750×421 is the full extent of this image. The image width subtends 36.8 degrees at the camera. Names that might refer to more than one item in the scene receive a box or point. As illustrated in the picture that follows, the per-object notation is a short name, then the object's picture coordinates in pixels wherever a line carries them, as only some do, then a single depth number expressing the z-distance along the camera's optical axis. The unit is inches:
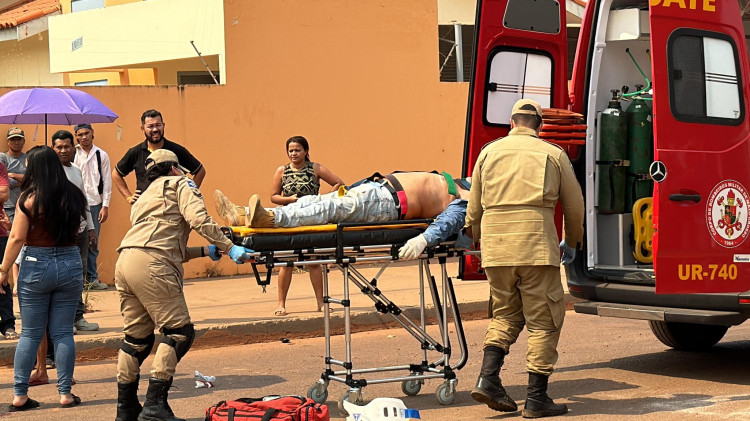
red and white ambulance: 291.6
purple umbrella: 423.8
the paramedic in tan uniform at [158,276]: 265.6
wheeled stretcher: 270.2
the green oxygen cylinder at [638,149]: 331.6
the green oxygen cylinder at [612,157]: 328.8
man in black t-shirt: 375.6
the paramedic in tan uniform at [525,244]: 268.2
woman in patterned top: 407.5
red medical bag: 243.9
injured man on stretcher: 273.1
